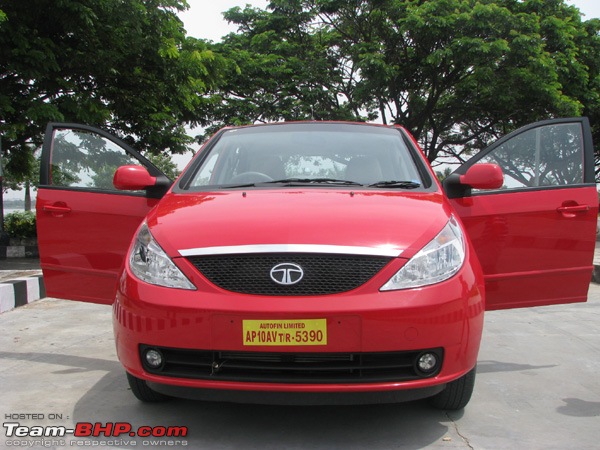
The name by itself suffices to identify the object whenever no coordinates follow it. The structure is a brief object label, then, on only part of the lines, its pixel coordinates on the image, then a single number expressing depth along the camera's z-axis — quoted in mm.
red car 2697
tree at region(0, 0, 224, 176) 11039
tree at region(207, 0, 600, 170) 18656
